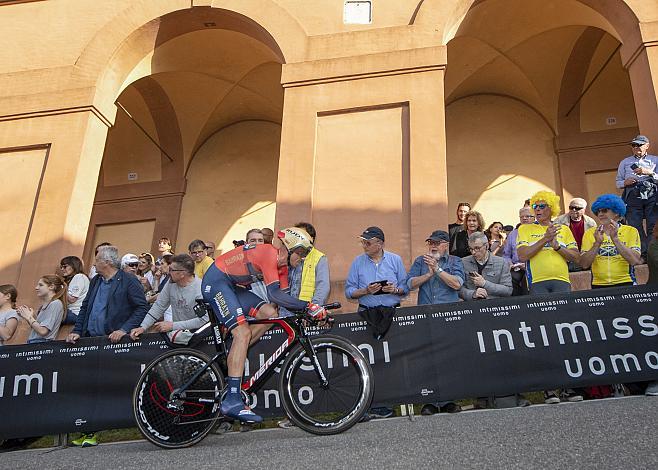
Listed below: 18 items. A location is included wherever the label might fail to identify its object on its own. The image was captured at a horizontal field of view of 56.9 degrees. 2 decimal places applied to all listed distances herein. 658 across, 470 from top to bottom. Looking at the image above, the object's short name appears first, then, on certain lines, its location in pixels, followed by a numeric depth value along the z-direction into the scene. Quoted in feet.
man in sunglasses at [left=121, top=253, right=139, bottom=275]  23.46
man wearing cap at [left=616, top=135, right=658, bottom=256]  24.44
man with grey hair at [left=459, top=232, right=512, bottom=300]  19.62
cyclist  14.74
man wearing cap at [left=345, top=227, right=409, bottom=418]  19.01
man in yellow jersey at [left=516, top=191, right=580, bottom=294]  19.22
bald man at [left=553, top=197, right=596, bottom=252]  24.39
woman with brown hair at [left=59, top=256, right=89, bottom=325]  23.03
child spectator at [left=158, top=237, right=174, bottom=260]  32.58
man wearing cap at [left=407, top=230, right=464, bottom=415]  19.06
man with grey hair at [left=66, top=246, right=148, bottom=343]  19.80
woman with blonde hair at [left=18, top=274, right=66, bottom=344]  21.26
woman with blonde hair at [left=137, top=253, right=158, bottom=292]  29.04
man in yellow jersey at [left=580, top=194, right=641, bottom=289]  18.93
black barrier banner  17.34
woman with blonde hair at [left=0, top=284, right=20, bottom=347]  21.86
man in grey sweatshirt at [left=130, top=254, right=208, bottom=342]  18.76
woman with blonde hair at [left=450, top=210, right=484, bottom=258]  24.48
